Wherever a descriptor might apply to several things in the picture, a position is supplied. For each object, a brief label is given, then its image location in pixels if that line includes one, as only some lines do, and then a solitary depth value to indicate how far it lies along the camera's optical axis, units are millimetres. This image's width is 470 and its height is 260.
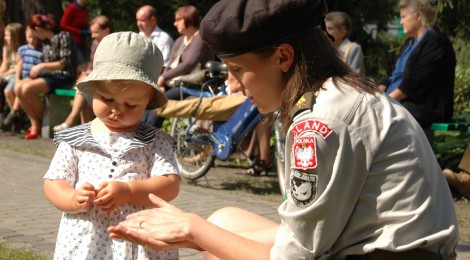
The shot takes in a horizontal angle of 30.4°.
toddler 3465
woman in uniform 2414
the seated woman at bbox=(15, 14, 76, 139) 12203
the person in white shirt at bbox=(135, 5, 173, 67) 10398
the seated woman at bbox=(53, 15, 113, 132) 11547
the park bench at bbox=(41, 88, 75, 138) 12703
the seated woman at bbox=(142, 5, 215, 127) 9094
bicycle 8203
